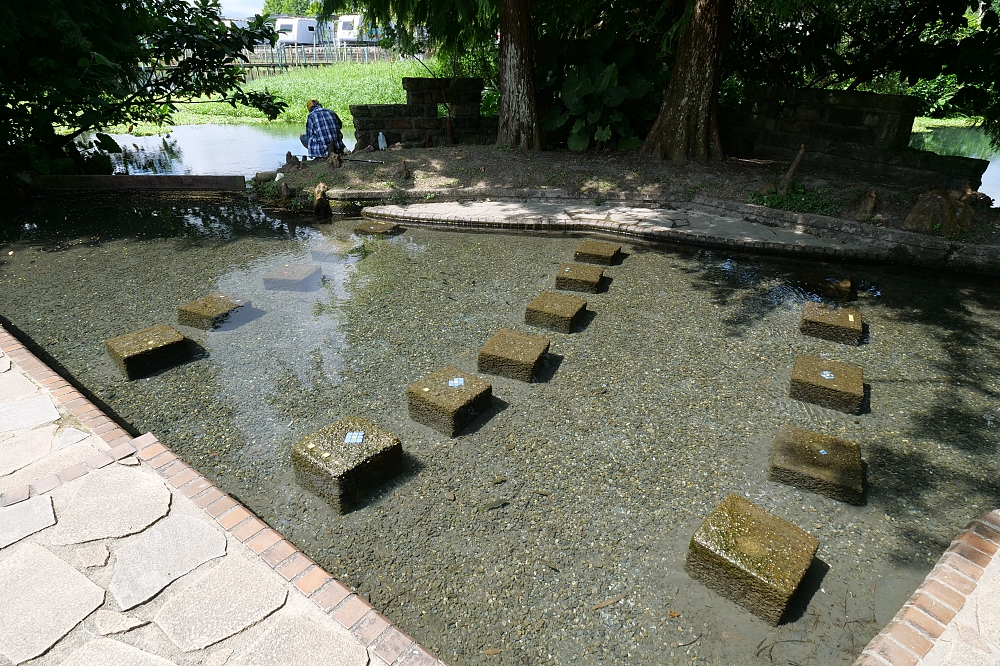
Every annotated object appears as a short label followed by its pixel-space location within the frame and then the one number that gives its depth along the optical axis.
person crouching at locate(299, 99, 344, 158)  12.98
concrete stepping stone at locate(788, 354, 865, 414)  4.76
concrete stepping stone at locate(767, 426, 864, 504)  3.83
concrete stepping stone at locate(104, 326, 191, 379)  5.16
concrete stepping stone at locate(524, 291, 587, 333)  6.05
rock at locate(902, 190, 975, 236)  8.08
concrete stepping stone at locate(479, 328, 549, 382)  5.15
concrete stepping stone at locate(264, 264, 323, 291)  7.27
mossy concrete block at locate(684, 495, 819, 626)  3.03
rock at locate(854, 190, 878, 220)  8.74
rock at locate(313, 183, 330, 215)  10.19
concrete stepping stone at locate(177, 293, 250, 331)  6.10
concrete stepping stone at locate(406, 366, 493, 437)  4.45
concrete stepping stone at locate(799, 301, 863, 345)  5.88
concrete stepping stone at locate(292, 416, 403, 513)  3.76
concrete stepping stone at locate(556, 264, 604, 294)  7.00
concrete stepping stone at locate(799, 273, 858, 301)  6.78
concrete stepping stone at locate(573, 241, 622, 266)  7.88
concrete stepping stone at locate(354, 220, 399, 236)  9.35
